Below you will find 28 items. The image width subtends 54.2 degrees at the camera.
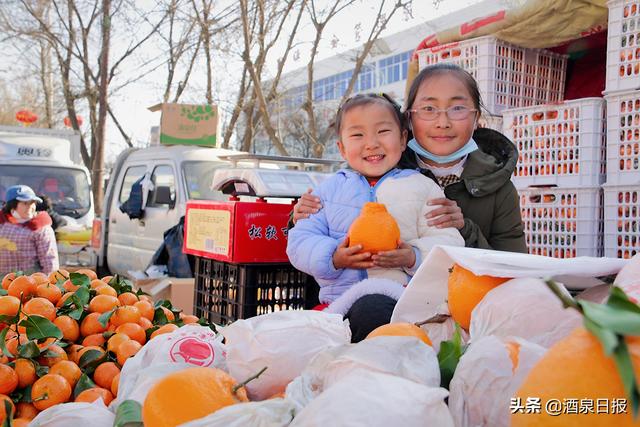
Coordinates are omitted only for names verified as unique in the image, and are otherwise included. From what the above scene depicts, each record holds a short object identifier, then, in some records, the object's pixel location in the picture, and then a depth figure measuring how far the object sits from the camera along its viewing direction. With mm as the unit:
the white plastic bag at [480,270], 1191
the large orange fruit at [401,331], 1174
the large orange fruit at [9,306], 2195
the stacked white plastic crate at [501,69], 4719
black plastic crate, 3021
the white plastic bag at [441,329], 1360
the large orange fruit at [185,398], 1017
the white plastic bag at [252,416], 917
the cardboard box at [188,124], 8562
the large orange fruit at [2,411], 1594
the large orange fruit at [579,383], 748
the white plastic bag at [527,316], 1073
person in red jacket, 6496
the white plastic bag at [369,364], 939
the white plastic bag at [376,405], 801
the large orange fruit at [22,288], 2449
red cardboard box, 3049
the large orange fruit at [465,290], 1227
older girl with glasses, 2701
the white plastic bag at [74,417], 1200
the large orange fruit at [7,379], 1773
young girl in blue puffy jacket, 2451
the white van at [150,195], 7680
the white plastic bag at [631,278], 1106
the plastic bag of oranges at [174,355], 1338
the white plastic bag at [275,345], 1222
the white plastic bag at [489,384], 926
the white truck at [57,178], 9695
